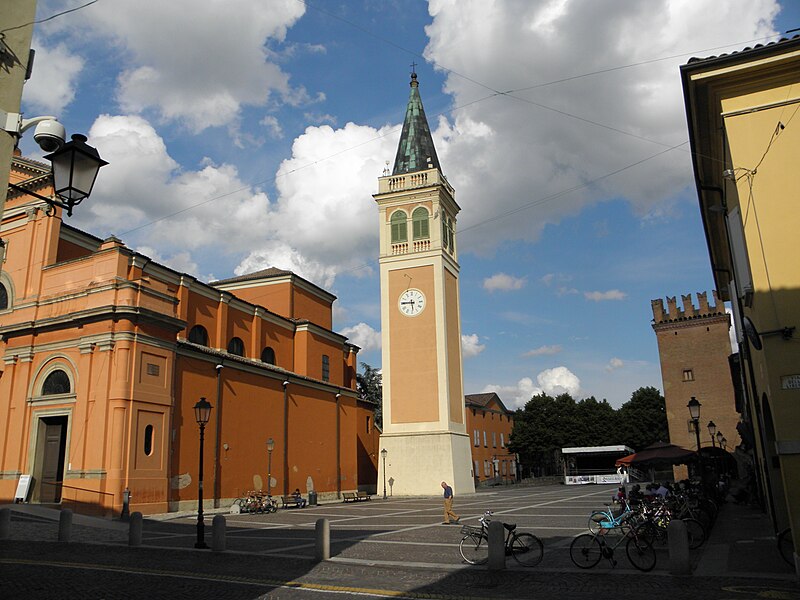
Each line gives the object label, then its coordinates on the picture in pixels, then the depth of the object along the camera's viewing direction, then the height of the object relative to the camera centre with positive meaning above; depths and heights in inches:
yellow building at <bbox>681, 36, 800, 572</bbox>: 380.5 +165.8
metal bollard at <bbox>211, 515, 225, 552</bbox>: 548.8 -52.5
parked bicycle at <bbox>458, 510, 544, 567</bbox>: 463.5 -64.1
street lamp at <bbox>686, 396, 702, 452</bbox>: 855.1 +62.5
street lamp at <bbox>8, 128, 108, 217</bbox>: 244.1 +117.0
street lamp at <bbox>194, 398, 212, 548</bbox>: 647.8 +62.4
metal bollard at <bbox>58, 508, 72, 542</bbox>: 626.5 -47.4
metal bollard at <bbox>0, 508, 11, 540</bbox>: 632.4 -43.1
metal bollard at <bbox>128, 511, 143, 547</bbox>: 597.3 -50.4
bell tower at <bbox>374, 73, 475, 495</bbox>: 1628.9 +367.5
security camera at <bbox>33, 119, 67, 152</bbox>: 240.4 +128.7
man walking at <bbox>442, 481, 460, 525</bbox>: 782.5 -55.1
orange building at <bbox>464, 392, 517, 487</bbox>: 2539.4 +107.8
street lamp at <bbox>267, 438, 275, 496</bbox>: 1216.1 +39.5
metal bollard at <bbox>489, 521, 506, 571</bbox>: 432.8 -57.6
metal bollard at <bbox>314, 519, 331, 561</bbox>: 497.8 -56.6
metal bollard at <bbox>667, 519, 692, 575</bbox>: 402.6 -58.1
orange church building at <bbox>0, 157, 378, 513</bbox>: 927.0 +153.8
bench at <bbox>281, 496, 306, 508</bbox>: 1199.3 -60.1
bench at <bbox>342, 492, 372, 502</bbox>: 1397.6 -64.1
